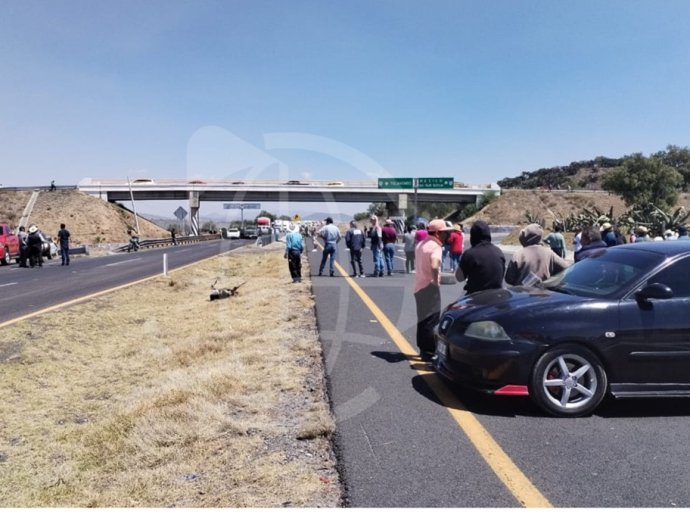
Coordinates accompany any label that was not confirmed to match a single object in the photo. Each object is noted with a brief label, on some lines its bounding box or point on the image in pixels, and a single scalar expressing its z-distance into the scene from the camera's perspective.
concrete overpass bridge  73.06
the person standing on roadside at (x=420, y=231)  14.65
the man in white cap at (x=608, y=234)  12.17
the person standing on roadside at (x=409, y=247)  17.30
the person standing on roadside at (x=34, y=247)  25.14
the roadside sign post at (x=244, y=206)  60.45
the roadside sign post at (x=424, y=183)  68.88
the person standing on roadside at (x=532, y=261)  7.19
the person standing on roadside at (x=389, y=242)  17.80
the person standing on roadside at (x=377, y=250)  17.62
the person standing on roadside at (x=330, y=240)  17.16
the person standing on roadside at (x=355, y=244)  17.78
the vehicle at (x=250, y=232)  75.50
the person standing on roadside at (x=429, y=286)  7.04
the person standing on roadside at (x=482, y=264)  6.73
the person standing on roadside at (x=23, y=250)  25.45
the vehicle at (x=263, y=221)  85.81
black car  4.96
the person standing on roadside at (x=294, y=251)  15.44
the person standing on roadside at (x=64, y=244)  26.05
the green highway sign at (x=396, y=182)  69.00
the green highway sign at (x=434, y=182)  68.81
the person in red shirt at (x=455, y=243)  16.36
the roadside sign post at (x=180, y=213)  42.95
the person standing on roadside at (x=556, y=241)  13.62
